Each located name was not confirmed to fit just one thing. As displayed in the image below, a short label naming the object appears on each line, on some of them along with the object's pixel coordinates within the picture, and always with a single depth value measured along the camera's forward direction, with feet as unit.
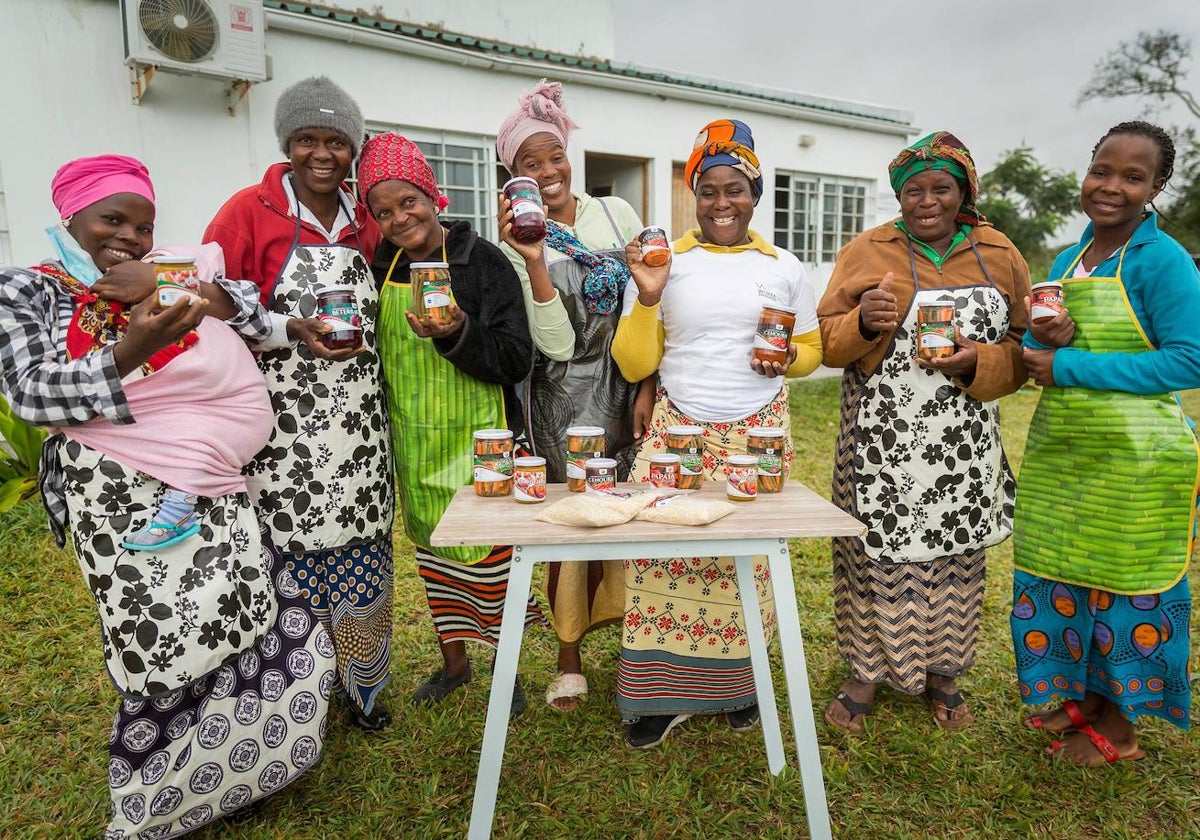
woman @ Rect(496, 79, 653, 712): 8.33
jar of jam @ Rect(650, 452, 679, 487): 7.15
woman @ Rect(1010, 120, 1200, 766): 7.17
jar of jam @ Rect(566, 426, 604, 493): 7.15
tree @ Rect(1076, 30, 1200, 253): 53.72
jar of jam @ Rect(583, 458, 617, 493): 7.01
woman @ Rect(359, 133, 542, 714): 7.53
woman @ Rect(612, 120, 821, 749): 7.97
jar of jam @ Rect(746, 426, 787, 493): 7.07
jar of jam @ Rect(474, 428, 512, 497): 6.99
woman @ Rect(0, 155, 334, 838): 5.82
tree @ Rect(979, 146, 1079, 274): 61.11
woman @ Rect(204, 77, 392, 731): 7.41
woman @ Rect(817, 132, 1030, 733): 8.01
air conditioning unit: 17.70
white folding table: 6.10
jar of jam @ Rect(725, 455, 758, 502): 6.80
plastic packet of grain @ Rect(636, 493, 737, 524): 6.22
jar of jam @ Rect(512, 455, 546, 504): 6.86
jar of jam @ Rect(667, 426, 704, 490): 7.19
